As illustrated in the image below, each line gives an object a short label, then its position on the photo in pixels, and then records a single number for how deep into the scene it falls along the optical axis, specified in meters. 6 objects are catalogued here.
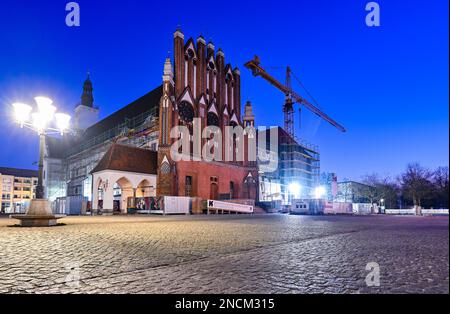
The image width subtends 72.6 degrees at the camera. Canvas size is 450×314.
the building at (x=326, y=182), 77.42
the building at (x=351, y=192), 59.99
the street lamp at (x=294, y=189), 67.88
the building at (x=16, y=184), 91.44
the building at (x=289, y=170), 63.97
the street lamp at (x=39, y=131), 12.66
